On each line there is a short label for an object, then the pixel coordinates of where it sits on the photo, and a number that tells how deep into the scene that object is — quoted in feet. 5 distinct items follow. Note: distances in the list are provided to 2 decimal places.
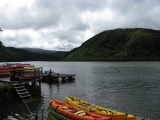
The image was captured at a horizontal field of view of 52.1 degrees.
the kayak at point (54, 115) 38.82
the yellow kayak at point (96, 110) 37.65
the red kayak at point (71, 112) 34.66
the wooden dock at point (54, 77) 123.89
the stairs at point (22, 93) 60.32
